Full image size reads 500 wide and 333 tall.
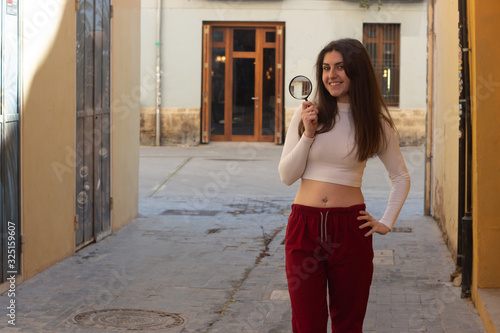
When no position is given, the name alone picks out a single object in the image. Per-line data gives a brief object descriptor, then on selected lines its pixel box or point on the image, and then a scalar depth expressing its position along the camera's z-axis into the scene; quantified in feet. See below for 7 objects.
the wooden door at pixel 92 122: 29.63
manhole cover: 20.05
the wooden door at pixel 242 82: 77.51
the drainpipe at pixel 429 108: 39.19
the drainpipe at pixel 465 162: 21.53
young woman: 12.56
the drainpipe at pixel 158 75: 76.89
